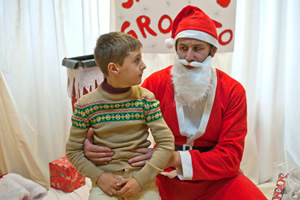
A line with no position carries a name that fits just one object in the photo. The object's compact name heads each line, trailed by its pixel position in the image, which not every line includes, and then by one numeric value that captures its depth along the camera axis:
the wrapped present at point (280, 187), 1.67
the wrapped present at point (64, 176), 2.03
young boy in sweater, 1.13
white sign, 2.02
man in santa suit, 1.42
